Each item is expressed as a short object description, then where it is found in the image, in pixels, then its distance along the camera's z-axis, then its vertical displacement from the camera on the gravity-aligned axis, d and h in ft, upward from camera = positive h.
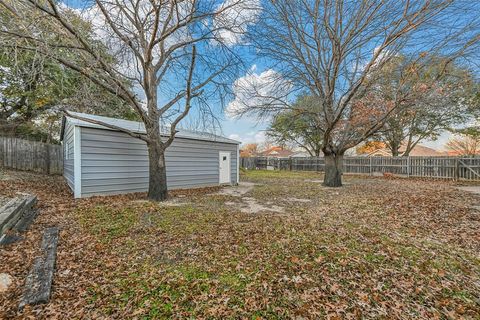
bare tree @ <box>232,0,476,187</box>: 21.75 +12.87
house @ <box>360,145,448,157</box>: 107.82 +4.82
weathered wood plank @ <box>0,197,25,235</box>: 12.01 -3.25
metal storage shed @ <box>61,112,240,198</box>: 22.11 -0.04
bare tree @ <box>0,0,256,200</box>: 15.49 +9.16
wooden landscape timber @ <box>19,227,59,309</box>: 7.43 -4.59
